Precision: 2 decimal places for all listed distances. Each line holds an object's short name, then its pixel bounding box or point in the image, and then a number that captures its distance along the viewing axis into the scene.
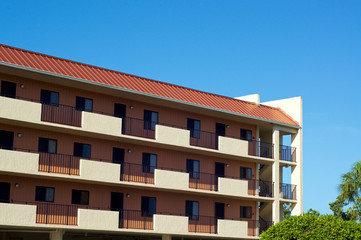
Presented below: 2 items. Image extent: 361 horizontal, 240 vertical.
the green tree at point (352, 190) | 61.66
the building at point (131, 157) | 39.31
